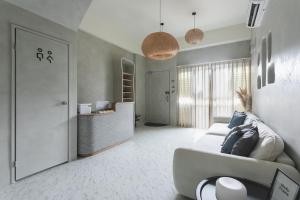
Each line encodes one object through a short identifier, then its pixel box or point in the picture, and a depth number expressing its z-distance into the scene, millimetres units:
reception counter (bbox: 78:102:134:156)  3105
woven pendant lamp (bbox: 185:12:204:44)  3373
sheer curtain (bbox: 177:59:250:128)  4925
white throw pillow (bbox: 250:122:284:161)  1430
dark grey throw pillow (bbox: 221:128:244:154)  1816
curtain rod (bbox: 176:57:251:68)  5200
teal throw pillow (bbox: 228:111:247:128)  3257
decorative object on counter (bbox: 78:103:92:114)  3148
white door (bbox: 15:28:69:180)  2223
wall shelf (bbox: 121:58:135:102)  4938
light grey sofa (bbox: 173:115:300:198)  1335
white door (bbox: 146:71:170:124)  6219
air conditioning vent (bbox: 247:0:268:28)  2162
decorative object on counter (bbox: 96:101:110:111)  4211
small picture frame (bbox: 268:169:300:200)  930
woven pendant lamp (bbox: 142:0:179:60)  2477
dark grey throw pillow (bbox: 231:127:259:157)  1611
